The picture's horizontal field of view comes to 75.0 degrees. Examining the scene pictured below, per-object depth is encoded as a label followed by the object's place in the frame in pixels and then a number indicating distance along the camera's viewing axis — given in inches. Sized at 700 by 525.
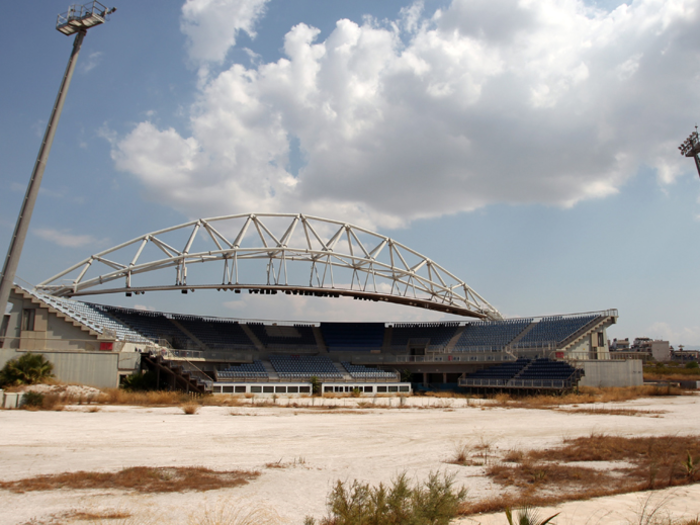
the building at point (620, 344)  5800.2
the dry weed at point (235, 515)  238.5
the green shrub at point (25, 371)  967.0
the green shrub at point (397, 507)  223.8
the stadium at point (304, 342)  1253.7
